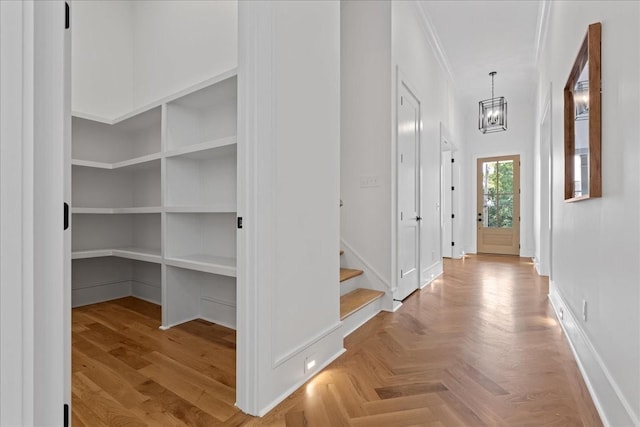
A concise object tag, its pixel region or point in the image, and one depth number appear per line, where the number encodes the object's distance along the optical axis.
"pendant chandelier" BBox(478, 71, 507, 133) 5.24
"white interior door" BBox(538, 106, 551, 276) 4.44
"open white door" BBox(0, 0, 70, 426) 0.67
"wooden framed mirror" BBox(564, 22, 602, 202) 1.68
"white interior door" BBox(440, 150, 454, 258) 6.36
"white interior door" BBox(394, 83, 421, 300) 3.27
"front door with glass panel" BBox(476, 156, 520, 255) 6.98
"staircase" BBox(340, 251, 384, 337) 2.52
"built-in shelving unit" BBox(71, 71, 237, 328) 2.57
